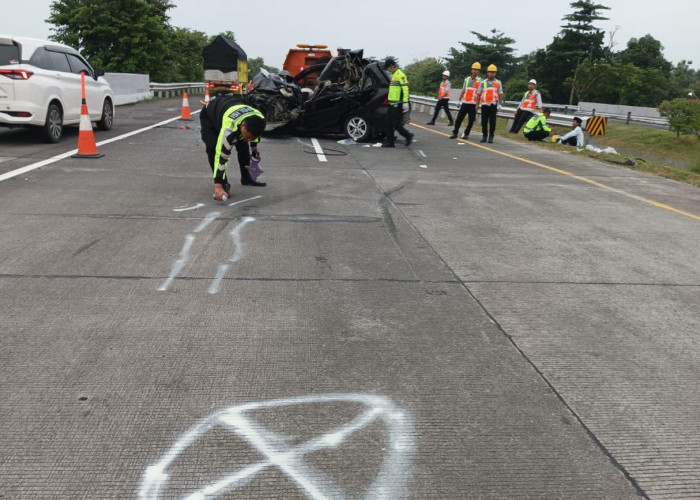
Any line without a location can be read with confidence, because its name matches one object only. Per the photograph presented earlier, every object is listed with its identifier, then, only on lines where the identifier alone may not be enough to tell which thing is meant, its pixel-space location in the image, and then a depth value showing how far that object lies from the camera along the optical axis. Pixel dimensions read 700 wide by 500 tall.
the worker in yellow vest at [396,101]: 13.20
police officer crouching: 6.85
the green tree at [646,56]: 72.19
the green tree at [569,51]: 66.81
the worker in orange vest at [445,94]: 20.48
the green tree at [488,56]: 80.56
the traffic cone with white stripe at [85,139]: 10.13
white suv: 10.34
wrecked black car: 13.75
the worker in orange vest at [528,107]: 18.11
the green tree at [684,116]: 26.09
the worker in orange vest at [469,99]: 15.85
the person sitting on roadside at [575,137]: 16.69
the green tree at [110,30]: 41.56
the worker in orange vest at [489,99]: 14.95
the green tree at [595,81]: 59.38
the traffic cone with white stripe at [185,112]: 18.80
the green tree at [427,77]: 79.31
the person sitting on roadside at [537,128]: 17.48
